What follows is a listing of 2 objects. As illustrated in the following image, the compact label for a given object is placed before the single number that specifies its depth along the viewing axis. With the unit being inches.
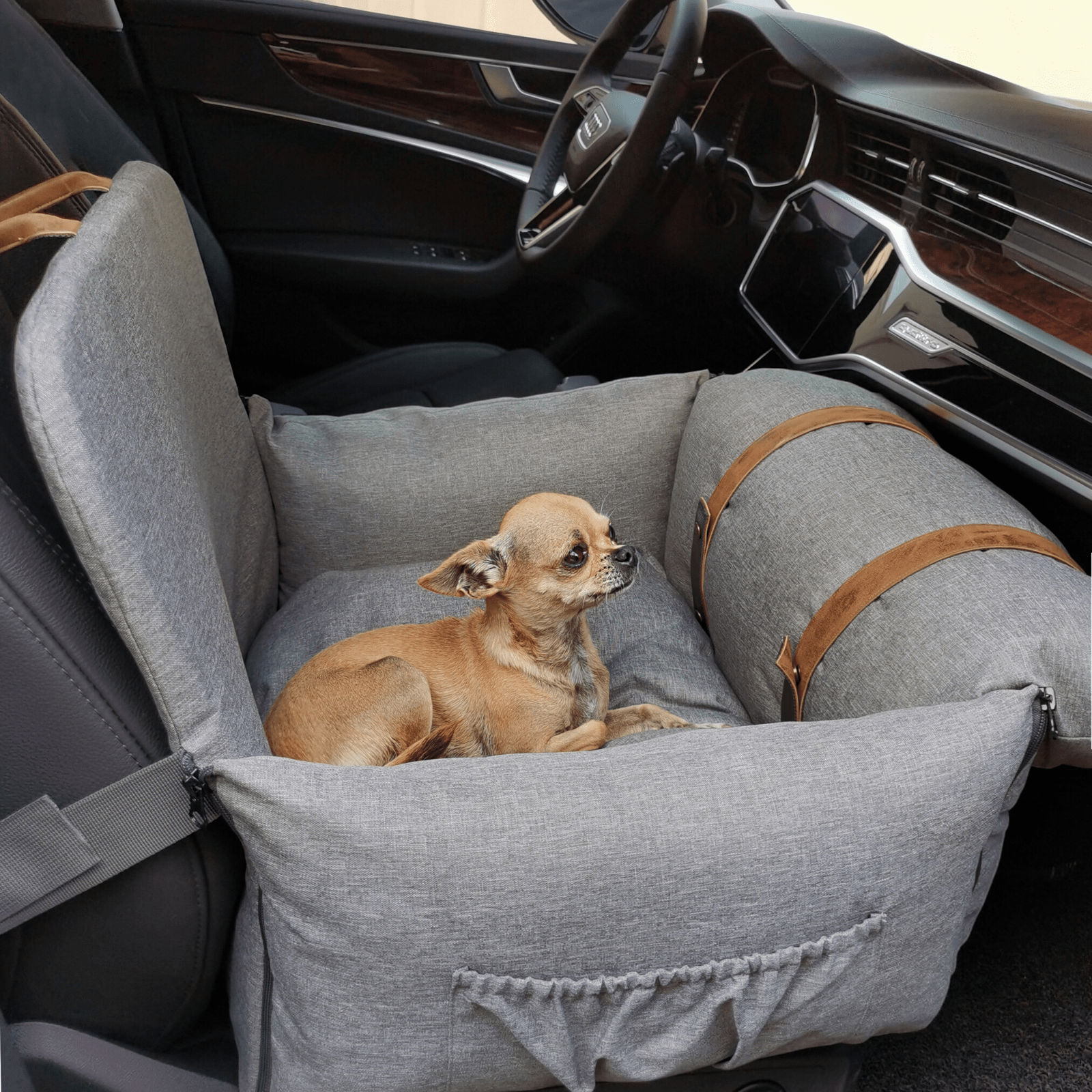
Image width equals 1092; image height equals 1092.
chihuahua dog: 45.6
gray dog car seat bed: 30.1
